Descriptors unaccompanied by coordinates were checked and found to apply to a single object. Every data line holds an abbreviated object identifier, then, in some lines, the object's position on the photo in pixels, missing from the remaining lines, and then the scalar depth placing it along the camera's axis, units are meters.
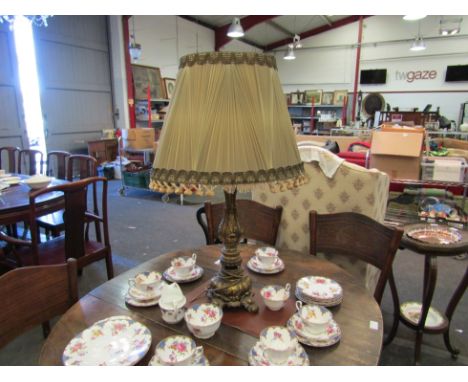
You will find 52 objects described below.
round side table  1.57
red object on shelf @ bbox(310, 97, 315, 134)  9.21
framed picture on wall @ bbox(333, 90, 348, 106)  9.14
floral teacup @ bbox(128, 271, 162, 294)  1.04
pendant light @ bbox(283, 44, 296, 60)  8.07
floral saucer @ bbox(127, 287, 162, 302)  1.02
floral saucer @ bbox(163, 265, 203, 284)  1.15
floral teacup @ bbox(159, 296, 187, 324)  0.92
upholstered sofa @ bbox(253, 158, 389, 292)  1.72
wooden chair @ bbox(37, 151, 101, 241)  2.42
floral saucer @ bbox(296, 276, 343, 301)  1.02
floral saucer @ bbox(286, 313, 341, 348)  0.83
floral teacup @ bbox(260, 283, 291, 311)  0.98
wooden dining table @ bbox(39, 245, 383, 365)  0.80
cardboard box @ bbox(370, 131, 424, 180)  2.49
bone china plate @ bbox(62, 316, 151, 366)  0.78
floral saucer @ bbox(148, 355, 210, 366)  0.75
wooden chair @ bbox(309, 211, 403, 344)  1.26
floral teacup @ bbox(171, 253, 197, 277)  1.17
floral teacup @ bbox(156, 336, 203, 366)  0.74
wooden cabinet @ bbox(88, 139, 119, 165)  5.70
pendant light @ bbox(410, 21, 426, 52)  7.24
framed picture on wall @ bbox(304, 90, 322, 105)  9.41
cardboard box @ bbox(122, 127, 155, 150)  5.30
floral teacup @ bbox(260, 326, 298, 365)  0.75
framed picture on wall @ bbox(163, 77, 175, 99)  6.99
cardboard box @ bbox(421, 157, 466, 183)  2.56
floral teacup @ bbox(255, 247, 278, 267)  1.24
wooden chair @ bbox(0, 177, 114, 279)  1.75
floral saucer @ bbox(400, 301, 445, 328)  1.74
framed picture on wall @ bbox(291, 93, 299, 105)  9.51
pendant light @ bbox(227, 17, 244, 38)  5.80
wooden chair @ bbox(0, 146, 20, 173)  3.31
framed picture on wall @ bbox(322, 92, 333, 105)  9.35
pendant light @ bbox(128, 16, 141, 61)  5.83
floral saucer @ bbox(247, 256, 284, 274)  1.22
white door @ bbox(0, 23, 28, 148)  4.62
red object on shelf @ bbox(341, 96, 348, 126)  9.00
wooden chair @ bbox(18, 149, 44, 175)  3.23
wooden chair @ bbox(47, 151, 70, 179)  2.99
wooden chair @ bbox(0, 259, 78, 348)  0.92
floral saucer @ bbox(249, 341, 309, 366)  0.76
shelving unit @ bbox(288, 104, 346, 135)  8.86
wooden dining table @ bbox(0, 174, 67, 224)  1.88
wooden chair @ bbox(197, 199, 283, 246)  1.63
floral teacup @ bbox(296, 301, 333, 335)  0.85
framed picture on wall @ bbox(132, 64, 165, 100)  6.43
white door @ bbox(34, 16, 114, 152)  5.25
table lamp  0.76
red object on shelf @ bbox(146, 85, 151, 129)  6.01
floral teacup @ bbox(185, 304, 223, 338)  0.85
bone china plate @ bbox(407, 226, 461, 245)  1.66
